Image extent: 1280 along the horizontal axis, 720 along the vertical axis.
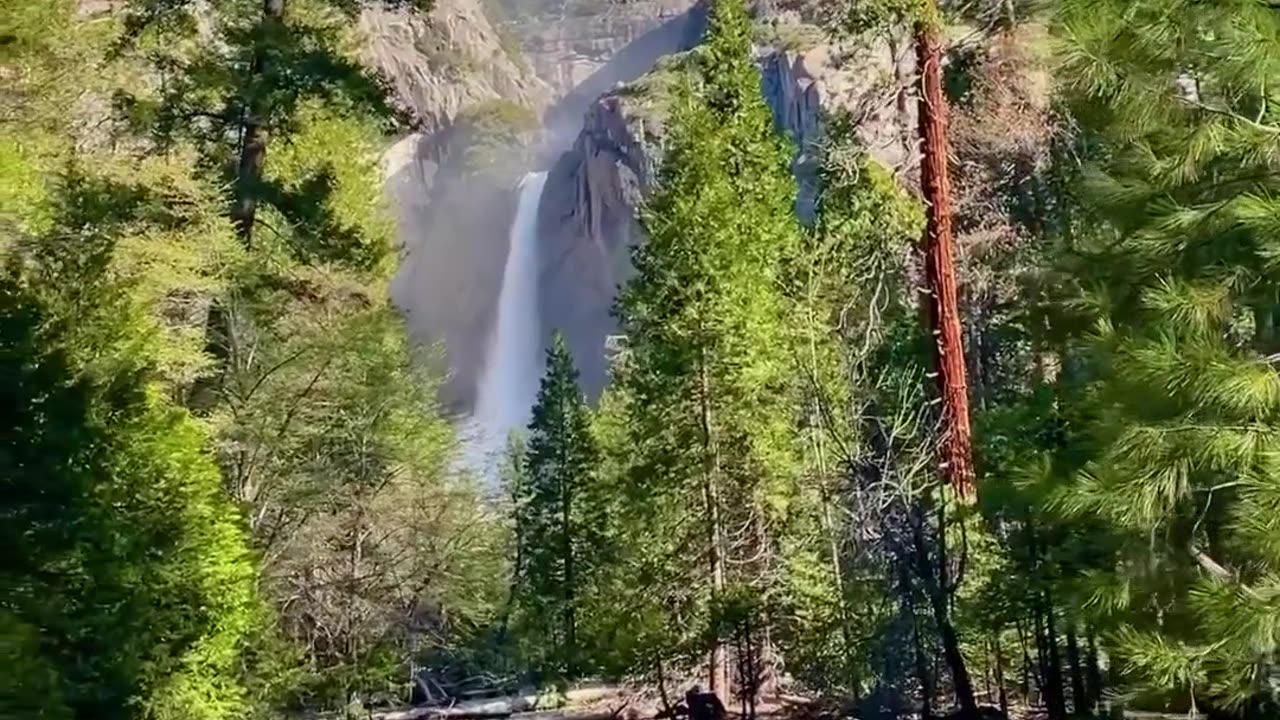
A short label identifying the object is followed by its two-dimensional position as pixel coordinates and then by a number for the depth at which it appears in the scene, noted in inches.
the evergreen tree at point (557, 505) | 919.0
